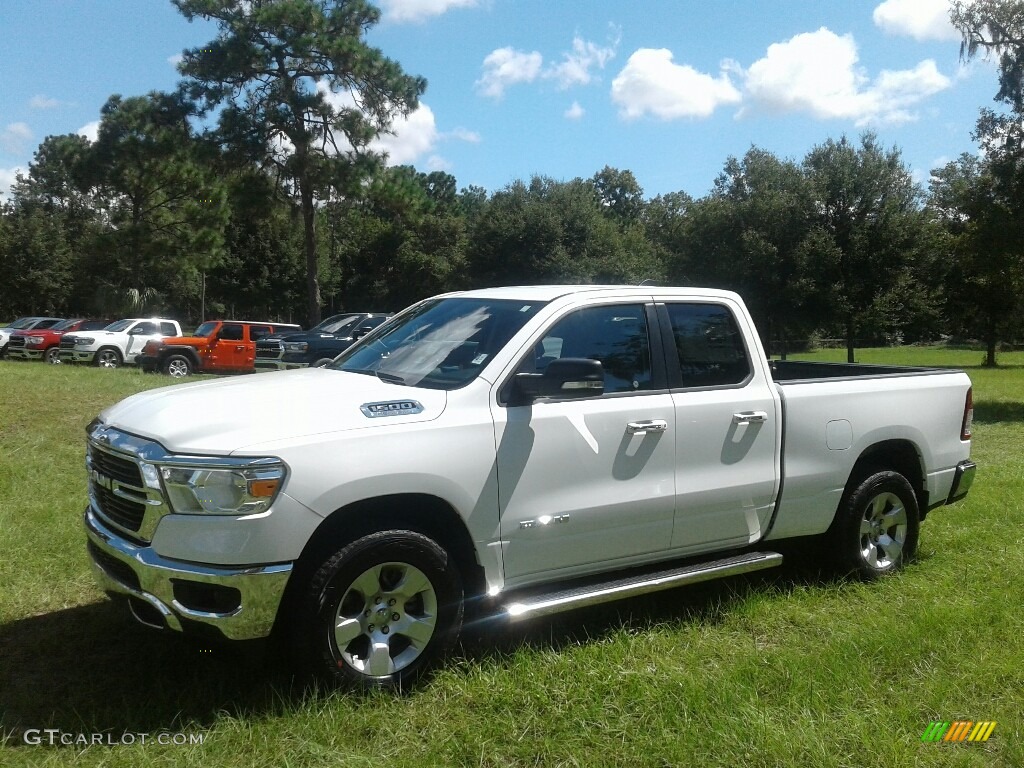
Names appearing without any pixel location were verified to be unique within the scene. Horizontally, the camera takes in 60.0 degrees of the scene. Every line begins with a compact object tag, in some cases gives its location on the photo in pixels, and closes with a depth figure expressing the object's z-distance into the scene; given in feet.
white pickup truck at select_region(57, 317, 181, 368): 81.10
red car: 86.16
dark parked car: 69.82
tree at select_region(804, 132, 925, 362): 99.14
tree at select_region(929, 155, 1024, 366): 67.41
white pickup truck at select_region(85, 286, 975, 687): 11.98
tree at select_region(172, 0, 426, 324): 97.14
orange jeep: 71.46
